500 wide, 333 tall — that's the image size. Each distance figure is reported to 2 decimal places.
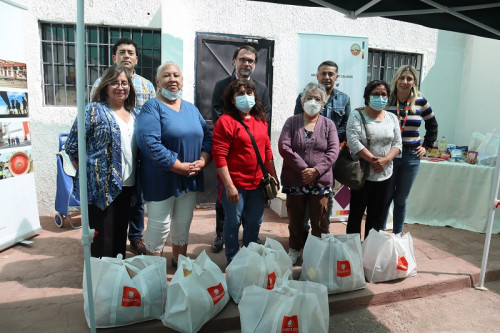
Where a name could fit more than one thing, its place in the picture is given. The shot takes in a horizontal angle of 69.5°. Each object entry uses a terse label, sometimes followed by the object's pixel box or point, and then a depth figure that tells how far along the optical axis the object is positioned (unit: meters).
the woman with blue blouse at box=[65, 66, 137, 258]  2.73
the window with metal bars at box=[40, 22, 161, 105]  4.89
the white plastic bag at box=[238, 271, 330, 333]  2.20
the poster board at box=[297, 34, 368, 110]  5.35
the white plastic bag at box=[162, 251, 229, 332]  2.37
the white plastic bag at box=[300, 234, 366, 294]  2.93
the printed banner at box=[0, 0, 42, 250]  3.70
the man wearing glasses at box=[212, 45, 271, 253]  3.52
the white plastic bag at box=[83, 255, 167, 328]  2.37
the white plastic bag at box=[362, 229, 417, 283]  3.21
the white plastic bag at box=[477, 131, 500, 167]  4.97
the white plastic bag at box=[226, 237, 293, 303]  2.66
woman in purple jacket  3.26
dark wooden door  5.14
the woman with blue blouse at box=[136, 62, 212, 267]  2.74
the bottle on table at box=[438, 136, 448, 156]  5.65
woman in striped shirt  3.71
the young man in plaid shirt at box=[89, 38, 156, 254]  3.68
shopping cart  4.45
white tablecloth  4.96
